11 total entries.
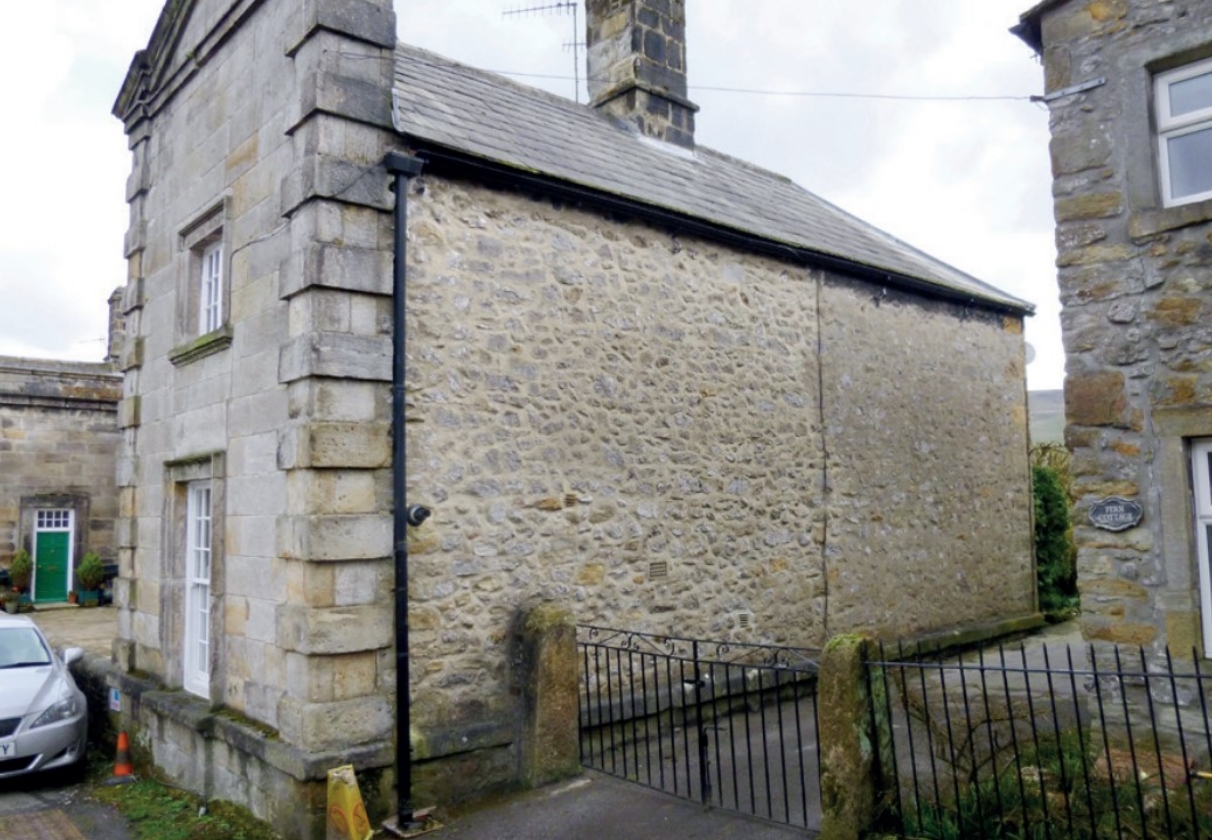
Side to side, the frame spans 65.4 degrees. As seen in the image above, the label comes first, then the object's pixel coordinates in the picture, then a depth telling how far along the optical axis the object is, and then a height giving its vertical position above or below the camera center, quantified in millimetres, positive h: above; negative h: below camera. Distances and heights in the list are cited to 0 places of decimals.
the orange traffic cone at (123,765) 9133 -2399
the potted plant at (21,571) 18438 -985
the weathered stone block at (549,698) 7355 -1474
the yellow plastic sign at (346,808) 6215 -1940
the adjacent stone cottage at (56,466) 19062 +1126
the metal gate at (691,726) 7070 -2027
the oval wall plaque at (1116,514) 6172 -100
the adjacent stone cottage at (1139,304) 6035 +1295
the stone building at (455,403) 6914 +989
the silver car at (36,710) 8859 -1839
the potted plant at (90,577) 18969 -1157
